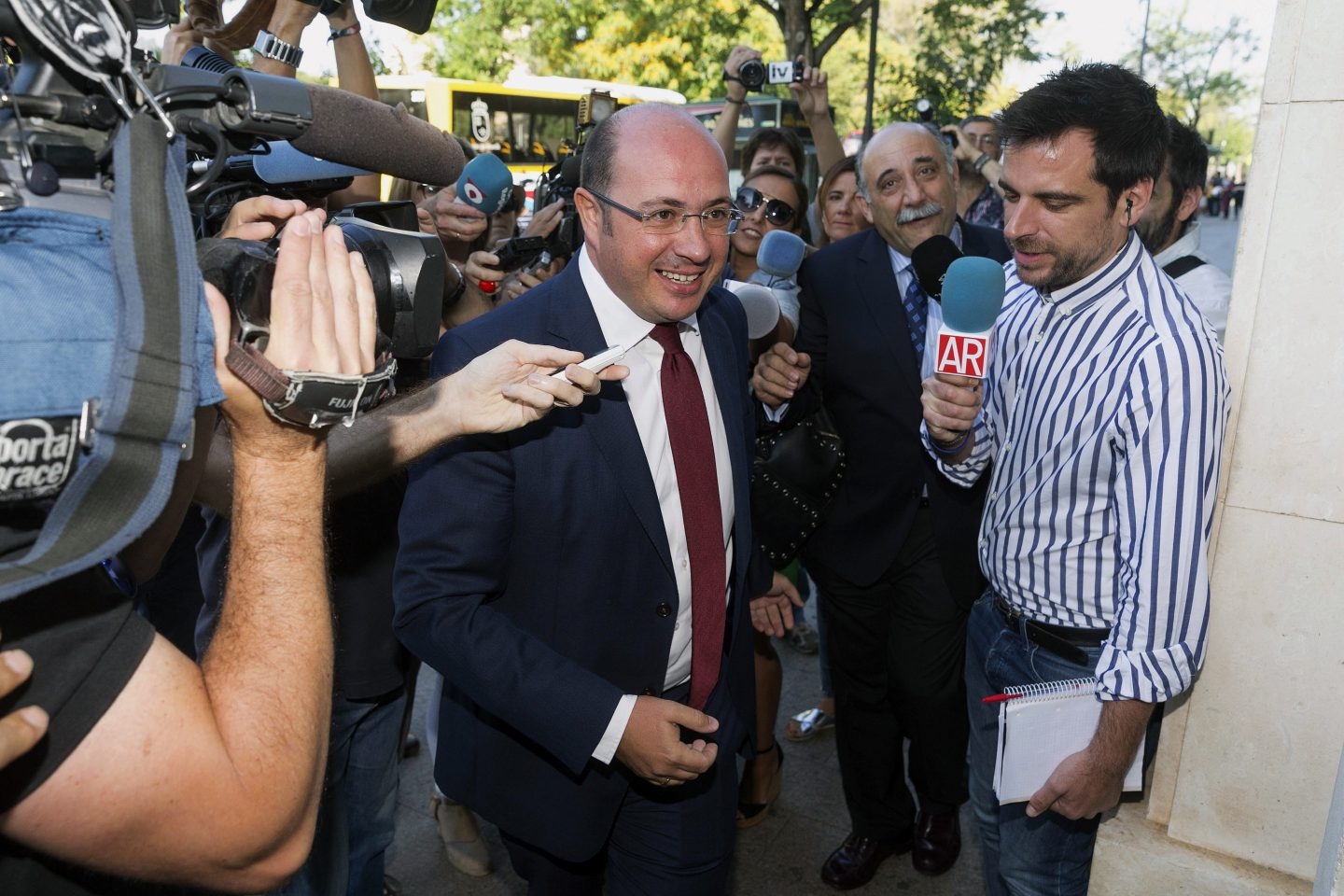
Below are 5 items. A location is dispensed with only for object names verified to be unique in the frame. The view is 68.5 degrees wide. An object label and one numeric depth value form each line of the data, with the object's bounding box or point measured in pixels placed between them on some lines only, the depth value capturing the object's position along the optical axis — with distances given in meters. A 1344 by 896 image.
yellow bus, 18.41
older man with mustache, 3.23
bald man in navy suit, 1.96
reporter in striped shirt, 1.90
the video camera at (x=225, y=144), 0.88
